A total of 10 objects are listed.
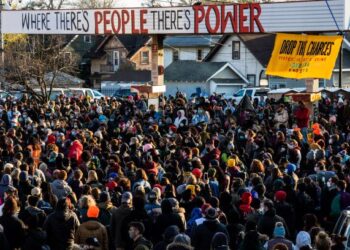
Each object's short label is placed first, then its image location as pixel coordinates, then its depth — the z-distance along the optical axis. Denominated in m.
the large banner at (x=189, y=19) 24.73
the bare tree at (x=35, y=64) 42.72
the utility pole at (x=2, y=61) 43.61
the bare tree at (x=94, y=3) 93.75
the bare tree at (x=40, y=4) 85.82
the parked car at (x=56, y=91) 44.39
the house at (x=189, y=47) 69.08
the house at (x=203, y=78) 58.91
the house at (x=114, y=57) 69.88
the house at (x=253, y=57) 59.08
